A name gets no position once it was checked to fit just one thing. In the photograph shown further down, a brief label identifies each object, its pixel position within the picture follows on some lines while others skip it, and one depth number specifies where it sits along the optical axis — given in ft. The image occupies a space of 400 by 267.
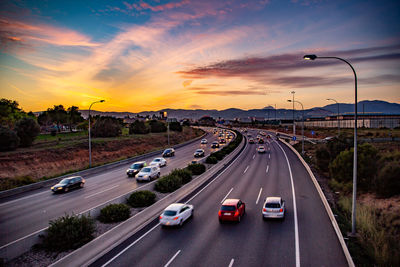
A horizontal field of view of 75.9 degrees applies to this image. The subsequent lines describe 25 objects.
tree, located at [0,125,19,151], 145.18
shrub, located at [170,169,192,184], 86.28
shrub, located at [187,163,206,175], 98.89
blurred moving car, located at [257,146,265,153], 162.30
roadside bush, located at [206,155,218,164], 123.54
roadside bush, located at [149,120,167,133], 320.11
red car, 51.31
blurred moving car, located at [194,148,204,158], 149.78
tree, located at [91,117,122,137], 250.98
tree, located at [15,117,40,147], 166.40
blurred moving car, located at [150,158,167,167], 120.47
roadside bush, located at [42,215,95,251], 40.78
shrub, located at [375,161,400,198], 67.87
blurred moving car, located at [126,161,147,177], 102.00
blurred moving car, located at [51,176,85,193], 79.66
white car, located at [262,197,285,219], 51.75
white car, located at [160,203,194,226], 50.24
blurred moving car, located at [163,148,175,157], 157.07
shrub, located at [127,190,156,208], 62.49
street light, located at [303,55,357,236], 43.62
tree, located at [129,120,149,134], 294.05
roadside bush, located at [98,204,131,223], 52.16
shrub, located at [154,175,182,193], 75.51
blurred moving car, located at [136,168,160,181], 89.64
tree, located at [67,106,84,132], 327.24
